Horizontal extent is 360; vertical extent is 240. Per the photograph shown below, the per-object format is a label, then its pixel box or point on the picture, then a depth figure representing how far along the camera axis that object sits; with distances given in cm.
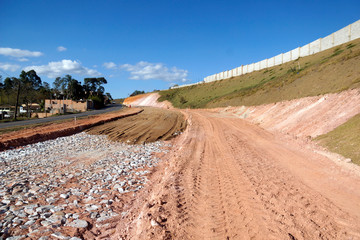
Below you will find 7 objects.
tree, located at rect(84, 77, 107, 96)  11656
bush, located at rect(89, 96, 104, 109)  7580
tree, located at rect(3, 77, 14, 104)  8928
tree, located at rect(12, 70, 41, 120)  4565
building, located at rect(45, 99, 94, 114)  6250
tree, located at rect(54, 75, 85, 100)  7675
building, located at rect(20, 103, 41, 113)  6089
